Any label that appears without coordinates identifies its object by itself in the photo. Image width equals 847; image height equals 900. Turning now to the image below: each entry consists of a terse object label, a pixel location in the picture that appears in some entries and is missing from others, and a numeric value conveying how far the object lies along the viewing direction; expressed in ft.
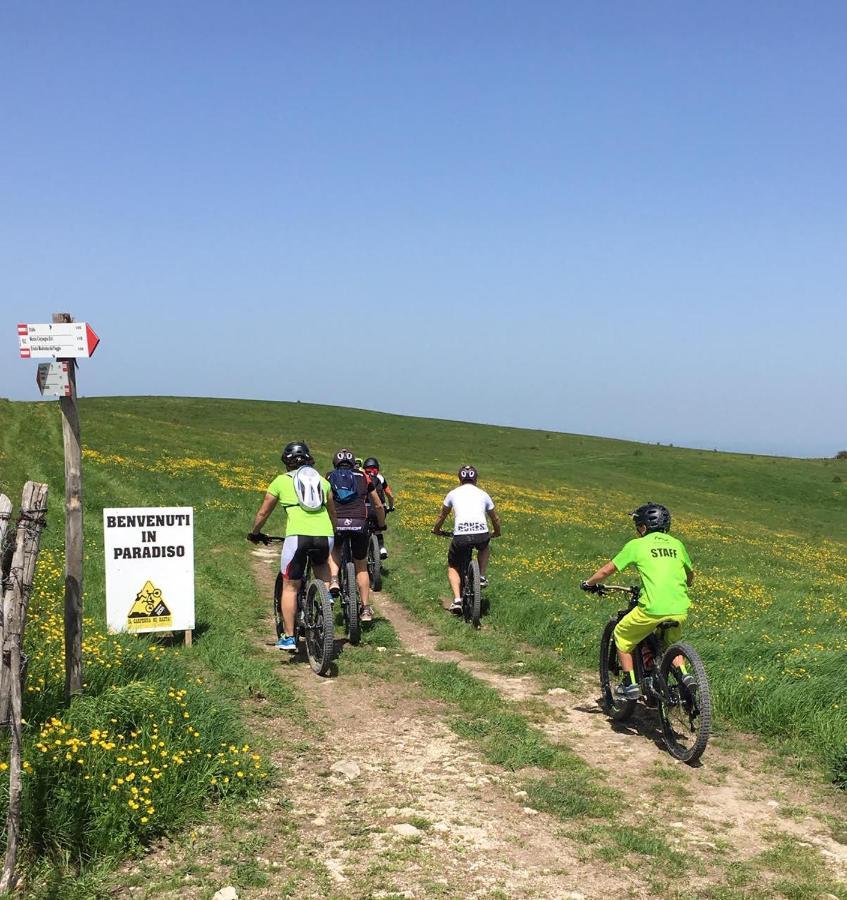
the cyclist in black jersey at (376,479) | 48.85
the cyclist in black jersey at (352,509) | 39.01
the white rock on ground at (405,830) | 18.24
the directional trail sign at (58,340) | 21.68
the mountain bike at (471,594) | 39.63
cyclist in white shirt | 40.19
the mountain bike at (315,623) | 30.30
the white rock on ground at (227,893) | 15.52
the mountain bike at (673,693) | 22.86
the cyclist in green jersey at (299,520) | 31.14
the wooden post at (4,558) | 17.02
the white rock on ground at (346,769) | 21.72
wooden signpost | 21.81
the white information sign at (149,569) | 33.27
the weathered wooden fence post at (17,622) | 15.67
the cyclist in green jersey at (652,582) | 24.50
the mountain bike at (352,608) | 35.47
